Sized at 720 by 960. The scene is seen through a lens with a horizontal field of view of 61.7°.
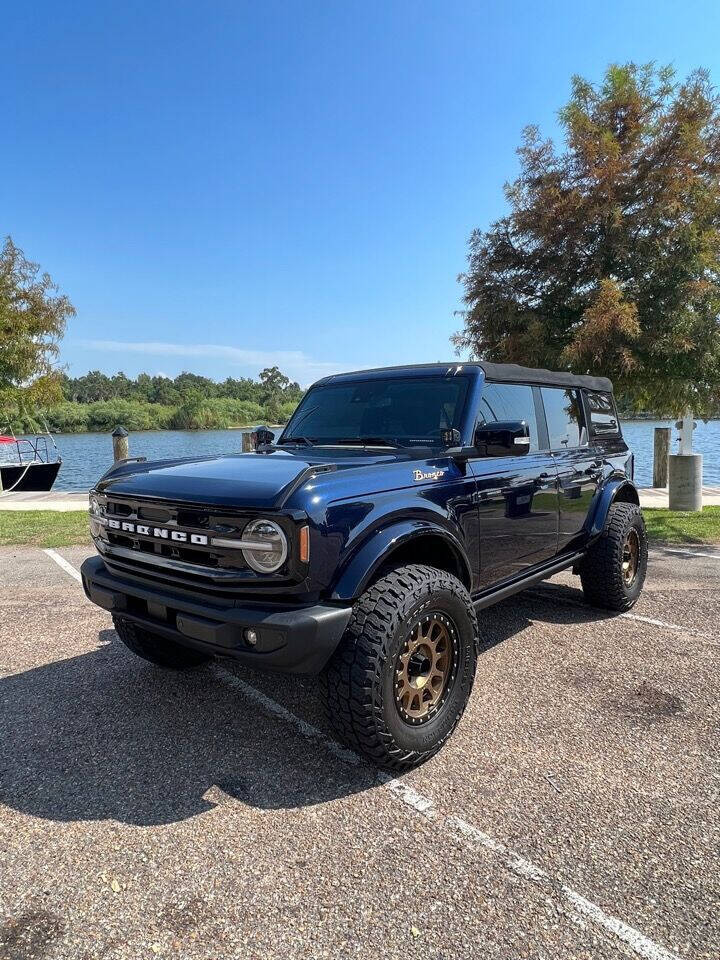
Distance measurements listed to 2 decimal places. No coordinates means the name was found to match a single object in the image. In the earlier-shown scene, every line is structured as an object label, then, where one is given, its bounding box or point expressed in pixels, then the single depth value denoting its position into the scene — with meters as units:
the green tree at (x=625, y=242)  7.06
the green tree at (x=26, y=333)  11.98
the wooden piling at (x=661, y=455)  13.26
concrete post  10.09
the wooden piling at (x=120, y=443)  13.77
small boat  18.17
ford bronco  2.53
